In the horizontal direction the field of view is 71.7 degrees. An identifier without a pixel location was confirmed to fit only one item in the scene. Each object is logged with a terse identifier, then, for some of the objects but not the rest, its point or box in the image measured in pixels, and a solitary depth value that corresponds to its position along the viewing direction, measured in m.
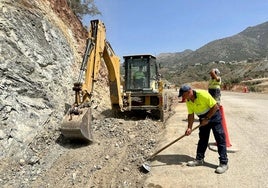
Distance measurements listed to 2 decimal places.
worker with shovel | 3.74
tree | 11.22
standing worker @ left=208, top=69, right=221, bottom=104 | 5.98
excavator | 4.72
